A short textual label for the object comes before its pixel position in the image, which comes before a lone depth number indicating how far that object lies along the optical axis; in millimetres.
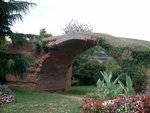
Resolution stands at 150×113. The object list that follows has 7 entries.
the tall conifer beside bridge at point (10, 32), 10397
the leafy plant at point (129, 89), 7269
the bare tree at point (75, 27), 26983
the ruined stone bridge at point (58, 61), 11409
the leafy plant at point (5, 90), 9074
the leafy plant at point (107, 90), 7887
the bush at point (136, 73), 9849
